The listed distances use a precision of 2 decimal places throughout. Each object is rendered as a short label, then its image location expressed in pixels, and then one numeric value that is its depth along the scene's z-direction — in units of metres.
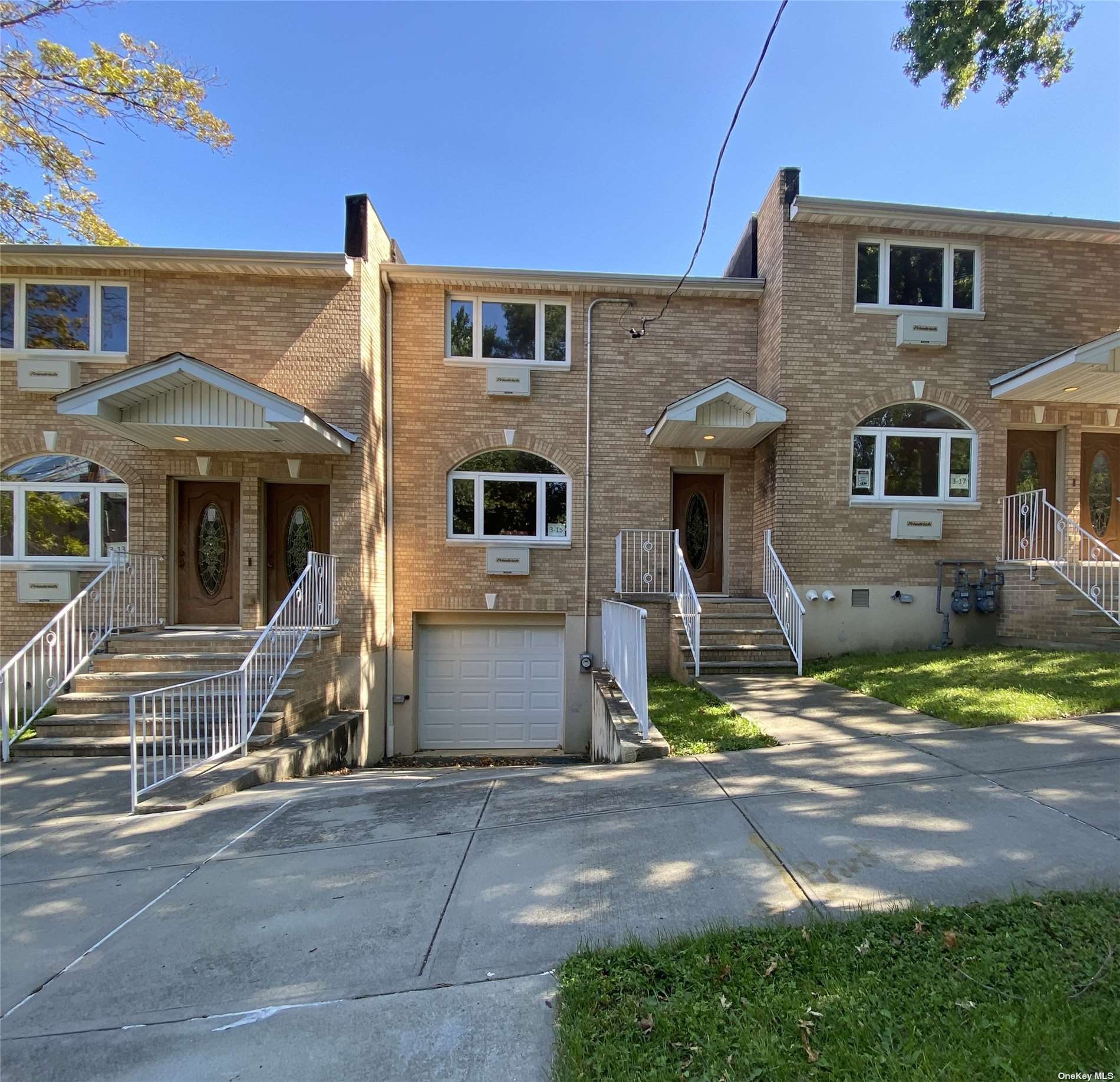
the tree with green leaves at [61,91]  8.09
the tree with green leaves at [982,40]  6.63
